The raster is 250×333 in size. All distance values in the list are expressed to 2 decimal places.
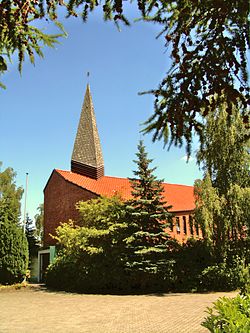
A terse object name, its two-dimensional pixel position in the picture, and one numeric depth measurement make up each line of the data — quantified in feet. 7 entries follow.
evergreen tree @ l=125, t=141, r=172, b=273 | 54.90
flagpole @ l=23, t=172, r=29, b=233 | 86.57
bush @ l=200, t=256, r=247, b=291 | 50.80
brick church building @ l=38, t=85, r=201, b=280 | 82.84
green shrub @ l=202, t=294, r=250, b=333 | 10.58
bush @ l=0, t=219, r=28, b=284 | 66.95
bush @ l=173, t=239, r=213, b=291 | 54.39
